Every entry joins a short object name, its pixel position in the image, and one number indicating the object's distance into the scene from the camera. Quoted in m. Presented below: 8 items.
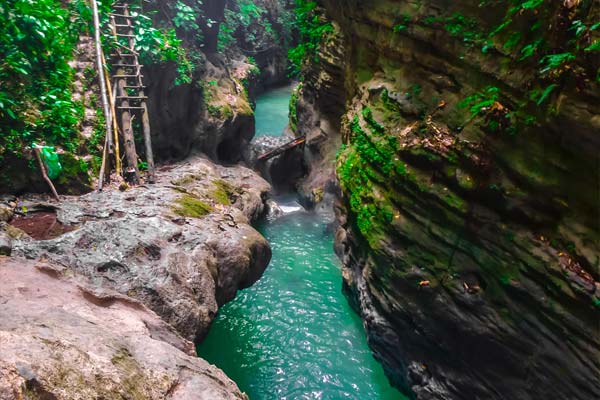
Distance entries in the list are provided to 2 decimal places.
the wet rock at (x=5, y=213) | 6.11
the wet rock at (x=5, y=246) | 4.67
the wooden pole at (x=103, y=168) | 8.17
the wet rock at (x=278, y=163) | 15.69
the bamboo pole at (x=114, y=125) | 9.08
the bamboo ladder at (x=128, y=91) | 9.57
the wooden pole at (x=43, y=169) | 7.12
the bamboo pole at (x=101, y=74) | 8.65
